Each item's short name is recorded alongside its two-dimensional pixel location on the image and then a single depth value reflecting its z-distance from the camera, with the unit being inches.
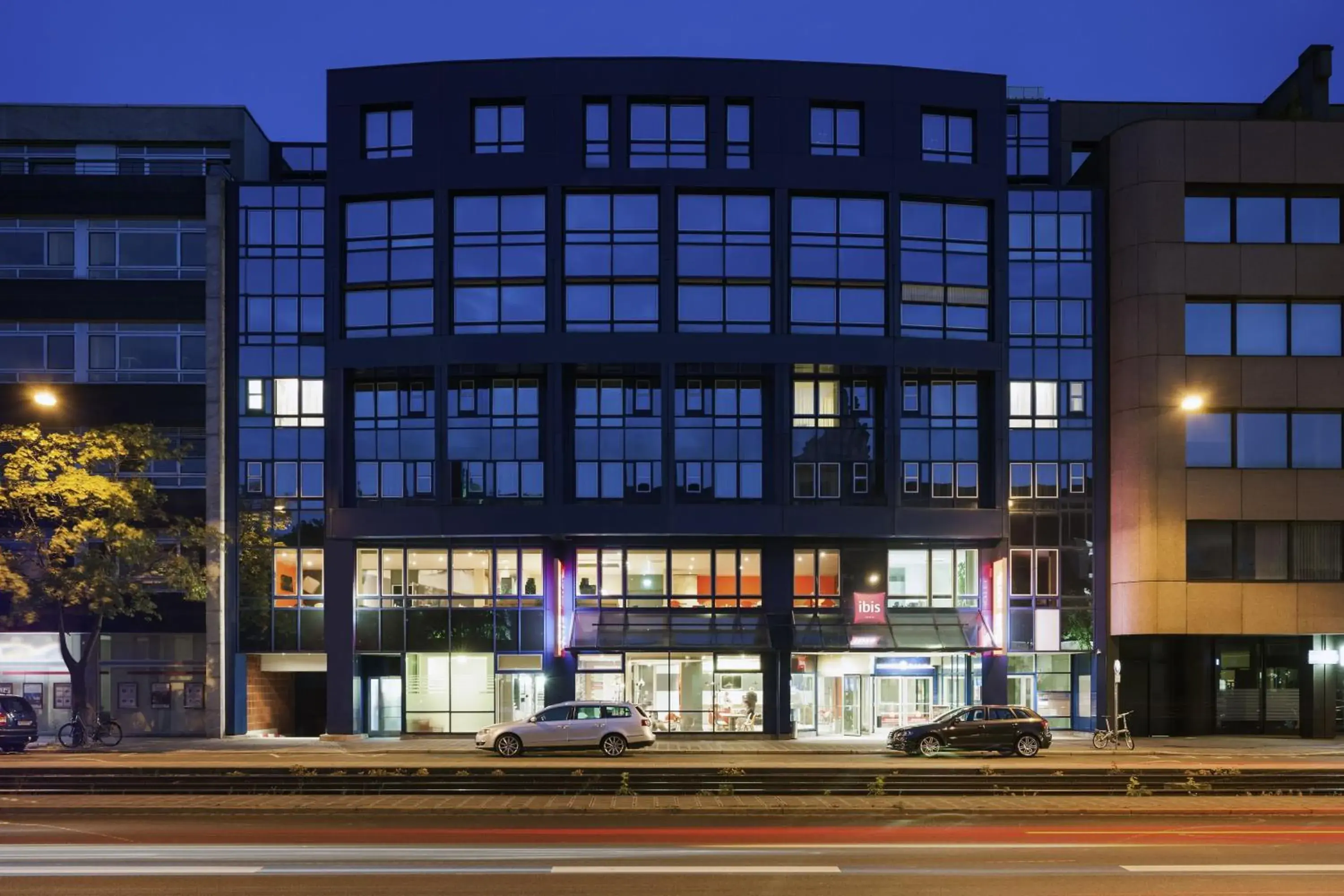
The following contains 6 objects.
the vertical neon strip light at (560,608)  1867.6
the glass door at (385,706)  1877.5
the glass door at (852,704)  1863.9
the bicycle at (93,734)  1685.5
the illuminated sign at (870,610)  1866.4
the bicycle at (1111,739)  1700.3
